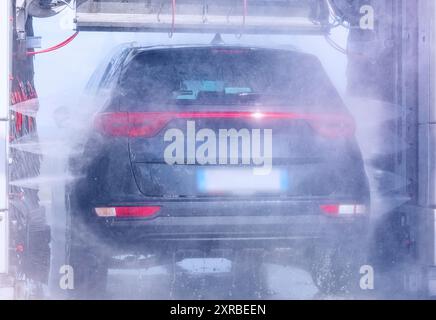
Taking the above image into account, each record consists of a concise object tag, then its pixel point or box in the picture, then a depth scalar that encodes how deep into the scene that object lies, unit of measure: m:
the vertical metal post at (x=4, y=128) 7.26
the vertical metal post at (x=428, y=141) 8.44
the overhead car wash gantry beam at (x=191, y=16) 9.41
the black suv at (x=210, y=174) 6.96
